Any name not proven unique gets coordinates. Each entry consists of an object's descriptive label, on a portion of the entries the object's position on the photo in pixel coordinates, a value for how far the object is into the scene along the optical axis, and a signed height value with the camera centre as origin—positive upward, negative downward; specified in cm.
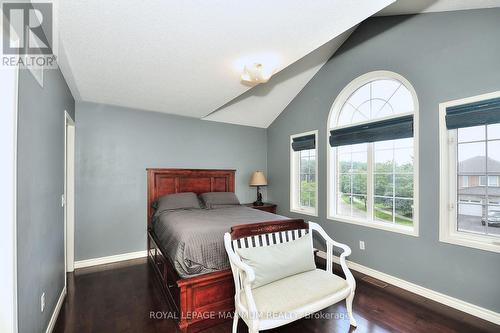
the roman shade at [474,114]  203 +48
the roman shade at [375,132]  266 +44
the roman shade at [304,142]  384 +42
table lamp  454 -29
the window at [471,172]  210 -6
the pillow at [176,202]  345 -55
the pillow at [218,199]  385 -56
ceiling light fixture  225 +95
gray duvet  210 -73
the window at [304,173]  387 -13
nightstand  438 -79
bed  199 -96
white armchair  159 -97
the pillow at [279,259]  184 -79
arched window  270 +16
